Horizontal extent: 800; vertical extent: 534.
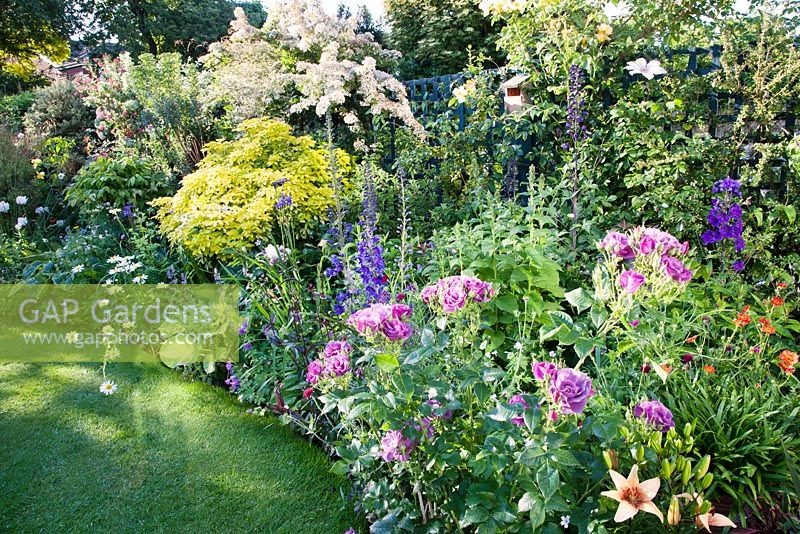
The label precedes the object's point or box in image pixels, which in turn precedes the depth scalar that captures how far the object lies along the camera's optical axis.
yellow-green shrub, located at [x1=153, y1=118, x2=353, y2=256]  3.60
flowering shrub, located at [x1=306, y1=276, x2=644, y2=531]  1.30
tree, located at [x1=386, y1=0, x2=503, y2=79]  11.07
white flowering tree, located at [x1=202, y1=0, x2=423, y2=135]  4.89
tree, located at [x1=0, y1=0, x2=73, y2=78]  17.88
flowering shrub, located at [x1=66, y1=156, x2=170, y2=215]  4.59
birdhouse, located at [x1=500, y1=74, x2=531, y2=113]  3.85
